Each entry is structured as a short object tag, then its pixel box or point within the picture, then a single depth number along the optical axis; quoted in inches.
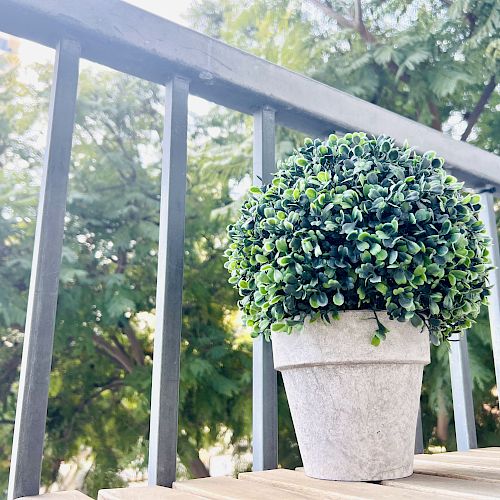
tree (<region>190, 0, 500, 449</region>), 118.8
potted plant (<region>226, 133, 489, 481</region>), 25.7
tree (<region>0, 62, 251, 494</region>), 123.5
